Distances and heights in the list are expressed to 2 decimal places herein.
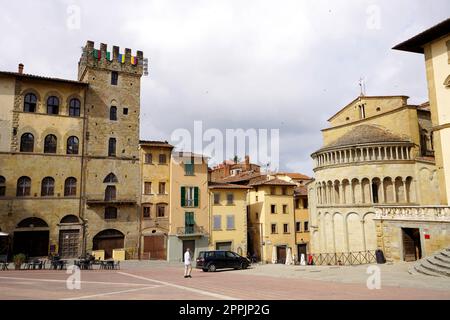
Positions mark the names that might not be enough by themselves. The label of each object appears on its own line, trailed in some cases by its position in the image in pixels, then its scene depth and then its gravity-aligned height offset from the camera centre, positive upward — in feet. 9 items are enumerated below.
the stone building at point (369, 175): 118.42 +14.41
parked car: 77.46 -9.65
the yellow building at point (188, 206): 125.90 +5.07
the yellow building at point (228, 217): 134.00 +0.71
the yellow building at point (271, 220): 149.69 -0.91
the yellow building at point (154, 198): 122.83 +8.00
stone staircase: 53.62 -8.27
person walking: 63.74 -8.59
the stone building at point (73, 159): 106.63 +20.88
